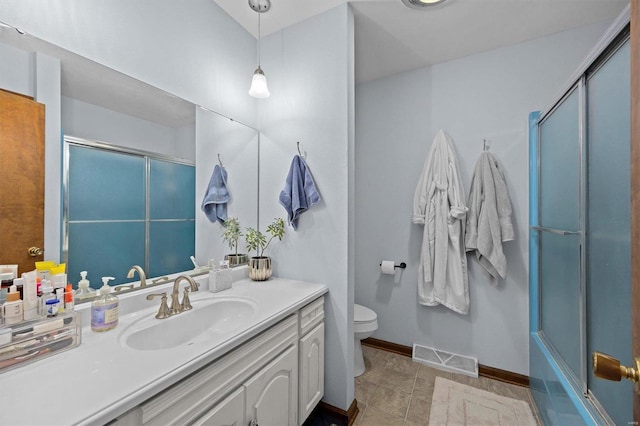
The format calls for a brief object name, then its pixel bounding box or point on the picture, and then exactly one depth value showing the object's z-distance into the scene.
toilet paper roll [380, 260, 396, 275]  2.25
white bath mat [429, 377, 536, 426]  1.54
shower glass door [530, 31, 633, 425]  0.91
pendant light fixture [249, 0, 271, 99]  1.54
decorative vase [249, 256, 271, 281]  1.65
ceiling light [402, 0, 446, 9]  1.53
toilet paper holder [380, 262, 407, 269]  2.26
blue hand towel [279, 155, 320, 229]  1.60
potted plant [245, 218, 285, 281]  1.65
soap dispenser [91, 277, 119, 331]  0.94
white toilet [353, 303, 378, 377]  1.91
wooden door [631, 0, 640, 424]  0.52
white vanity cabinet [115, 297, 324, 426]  0.75
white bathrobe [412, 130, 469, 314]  1.98
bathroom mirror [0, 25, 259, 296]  0.95
